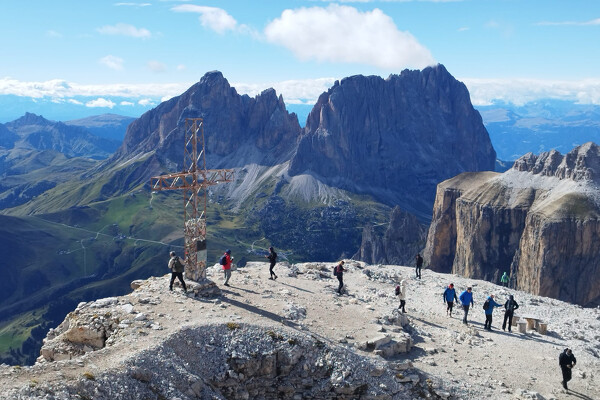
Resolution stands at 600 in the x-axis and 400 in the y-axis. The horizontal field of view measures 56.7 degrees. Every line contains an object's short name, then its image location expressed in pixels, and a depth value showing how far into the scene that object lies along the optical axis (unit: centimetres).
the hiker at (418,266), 6016
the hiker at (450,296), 4525
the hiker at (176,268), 3935
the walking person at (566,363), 3341
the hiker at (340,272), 4659
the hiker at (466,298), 4297
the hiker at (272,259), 4809
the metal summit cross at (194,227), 4175
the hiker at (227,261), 4312
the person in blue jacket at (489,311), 4225
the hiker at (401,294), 4457
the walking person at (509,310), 4328
